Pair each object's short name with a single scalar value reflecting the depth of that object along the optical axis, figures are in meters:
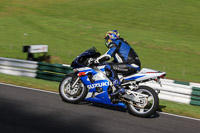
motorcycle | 14.99
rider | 15.71
